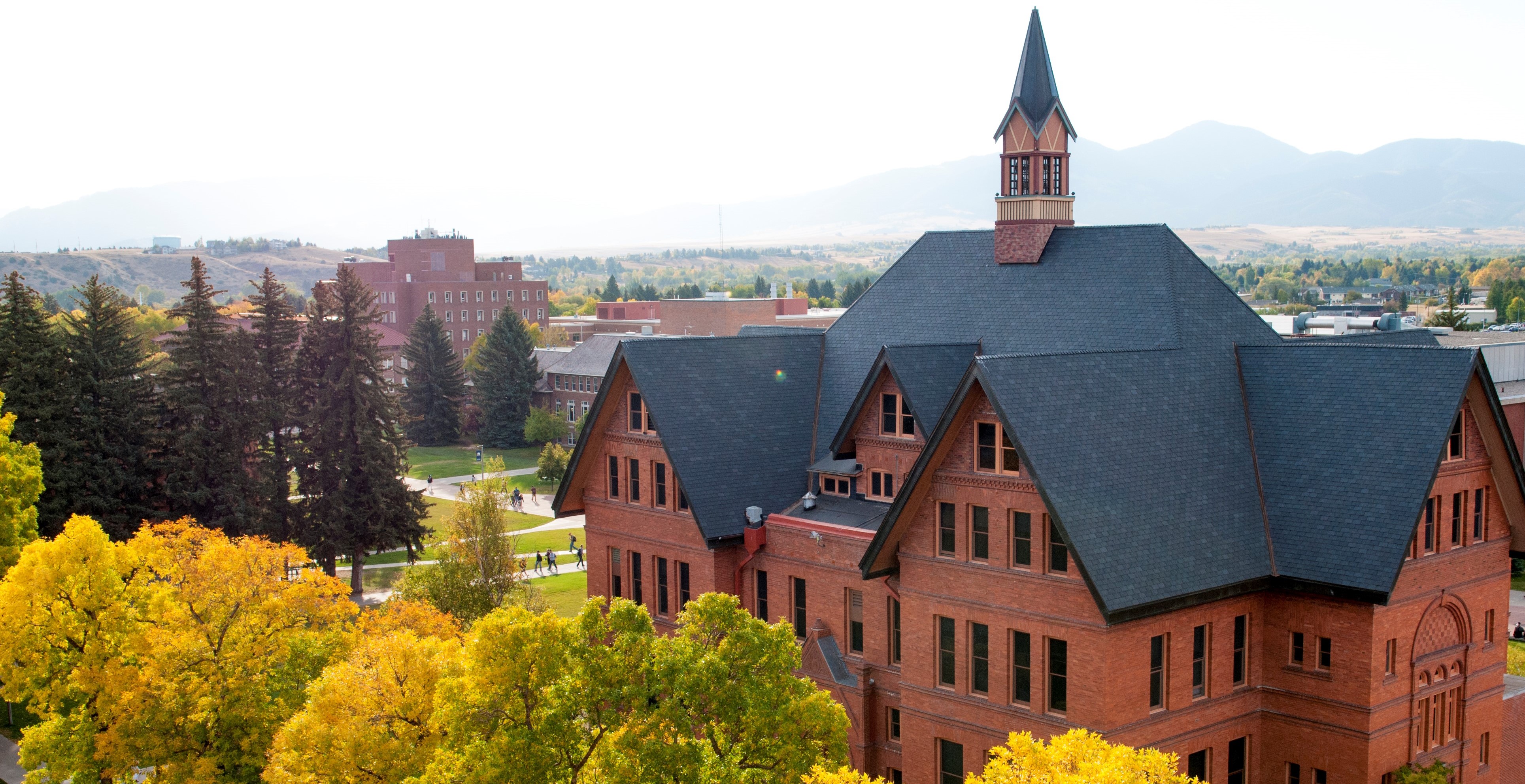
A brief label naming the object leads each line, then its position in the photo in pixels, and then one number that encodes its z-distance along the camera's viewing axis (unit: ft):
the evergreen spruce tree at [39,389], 189.06
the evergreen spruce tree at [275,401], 207.72
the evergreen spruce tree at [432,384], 419.95
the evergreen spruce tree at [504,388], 419.13
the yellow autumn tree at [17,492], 162.30
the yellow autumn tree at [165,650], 110.42
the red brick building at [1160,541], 96.68
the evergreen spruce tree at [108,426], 192.13
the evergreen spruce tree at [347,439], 210.79
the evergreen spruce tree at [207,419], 201.05
